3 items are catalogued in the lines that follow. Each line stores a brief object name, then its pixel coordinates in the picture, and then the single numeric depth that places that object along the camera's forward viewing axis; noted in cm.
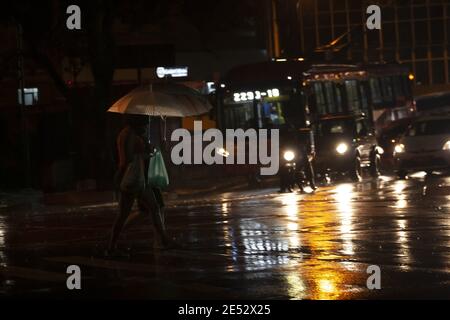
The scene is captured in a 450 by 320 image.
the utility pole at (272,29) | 5634
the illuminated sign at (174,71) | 4778
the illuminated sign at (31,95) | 4725
